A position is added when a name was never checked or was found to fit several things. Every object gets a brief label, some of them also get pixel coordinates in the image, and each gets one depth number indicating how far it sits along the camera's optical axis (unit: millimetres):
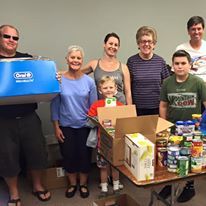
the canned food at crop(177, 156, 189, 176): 1637
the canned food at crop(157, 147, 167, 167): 1736
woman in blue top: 2701
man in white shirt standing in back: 2873
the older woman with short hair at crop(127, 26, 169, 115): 2919
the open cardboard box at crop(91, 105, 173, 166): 1771
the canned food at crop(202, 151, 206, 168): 1719
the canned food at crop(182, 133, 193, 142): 1758
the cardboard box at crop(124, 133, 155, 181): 1606
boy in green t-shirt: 2408
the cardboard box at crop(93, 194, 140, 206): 2311
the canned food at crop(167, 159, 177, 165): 1666
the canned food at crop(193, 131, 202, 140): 1763
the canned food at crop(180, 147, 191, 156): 1679
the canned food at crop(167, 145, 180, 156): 1669
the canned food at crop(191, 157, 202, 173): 1671
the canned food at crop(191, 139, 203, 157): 1673
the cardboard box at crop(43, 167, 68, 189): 3027
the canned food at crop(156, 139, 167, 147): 1758
